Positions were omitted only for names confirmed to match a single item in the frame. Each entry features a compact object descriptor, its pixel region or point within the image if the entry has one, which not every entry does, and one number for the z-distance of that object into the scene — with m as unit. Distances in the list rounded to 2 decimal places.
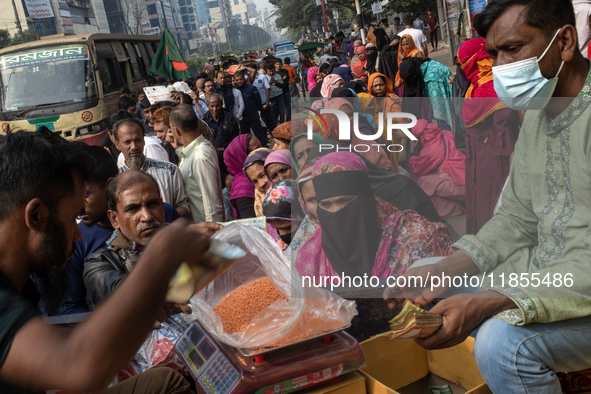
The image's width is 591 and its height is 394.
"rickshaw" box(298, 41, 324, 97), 18.09
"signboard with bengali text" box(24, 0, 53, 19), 42.59
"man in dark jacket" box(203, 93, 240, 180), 6.92
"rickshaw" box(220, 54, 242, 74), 20.53
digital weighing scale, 1.90
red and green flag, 11.65
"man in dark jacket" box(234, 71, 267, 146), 9.09
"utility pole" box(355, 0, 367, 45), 13.86
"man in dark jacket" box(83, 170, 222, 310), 2.36
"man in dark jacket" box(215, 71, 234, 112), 8.83
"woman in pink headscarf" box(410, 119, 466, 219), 1.81
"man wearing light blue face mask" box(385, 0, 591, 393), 1.44
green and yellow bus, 9.73
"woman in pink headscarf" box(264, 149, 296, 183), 3.41
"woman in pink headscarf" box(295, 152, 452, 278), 1.80
